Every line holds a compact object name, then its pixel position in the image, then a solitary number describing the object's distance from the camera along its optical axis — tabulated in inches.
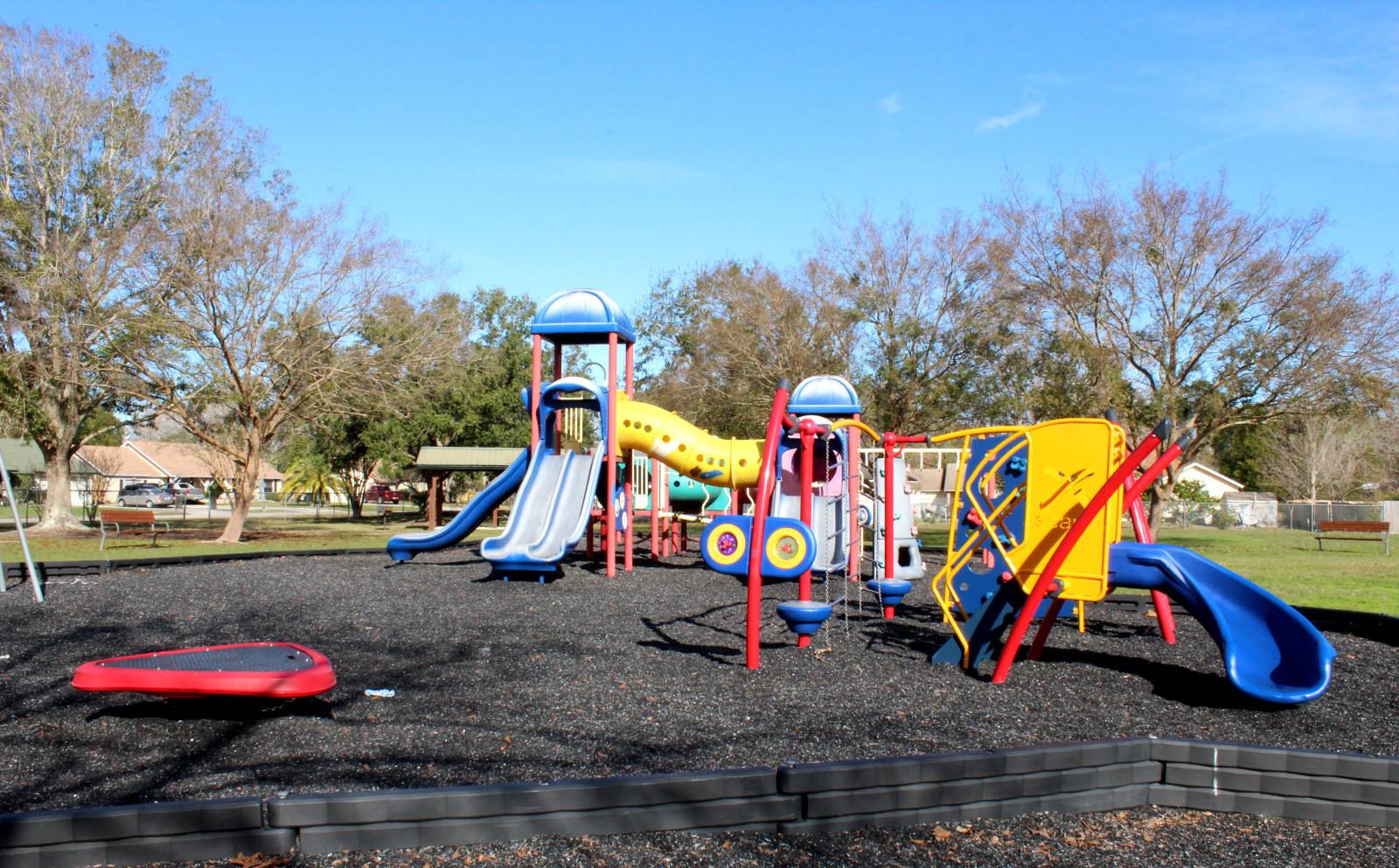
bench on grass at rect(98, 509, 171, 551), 874.1
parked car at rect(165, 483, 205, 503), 2380.7
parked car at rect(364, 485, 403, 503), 2438.5
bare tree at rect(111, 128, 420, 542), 936.9
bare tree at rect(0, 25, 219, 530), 960.9
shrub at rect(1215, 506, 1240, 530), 1833.2
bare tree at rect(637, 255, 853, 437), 1151.6
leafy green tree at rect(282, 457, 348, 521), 1892.2
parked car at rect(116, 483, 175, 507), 2262.6
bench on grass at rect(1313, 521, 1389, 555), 1123.3
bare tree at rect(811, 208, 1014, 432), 1067.9
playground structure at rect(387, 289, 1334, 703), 276.1
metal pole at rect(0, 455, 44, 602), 451.2
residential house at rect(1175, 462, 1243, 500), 2610.7
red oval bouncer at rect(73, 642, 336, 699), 230.4
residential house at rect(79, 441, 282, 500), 3132.4
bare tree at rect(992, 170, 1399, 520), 878.4
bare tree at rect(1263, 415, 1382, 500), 2070.6
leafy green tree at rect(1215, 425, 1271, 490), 2273.6
